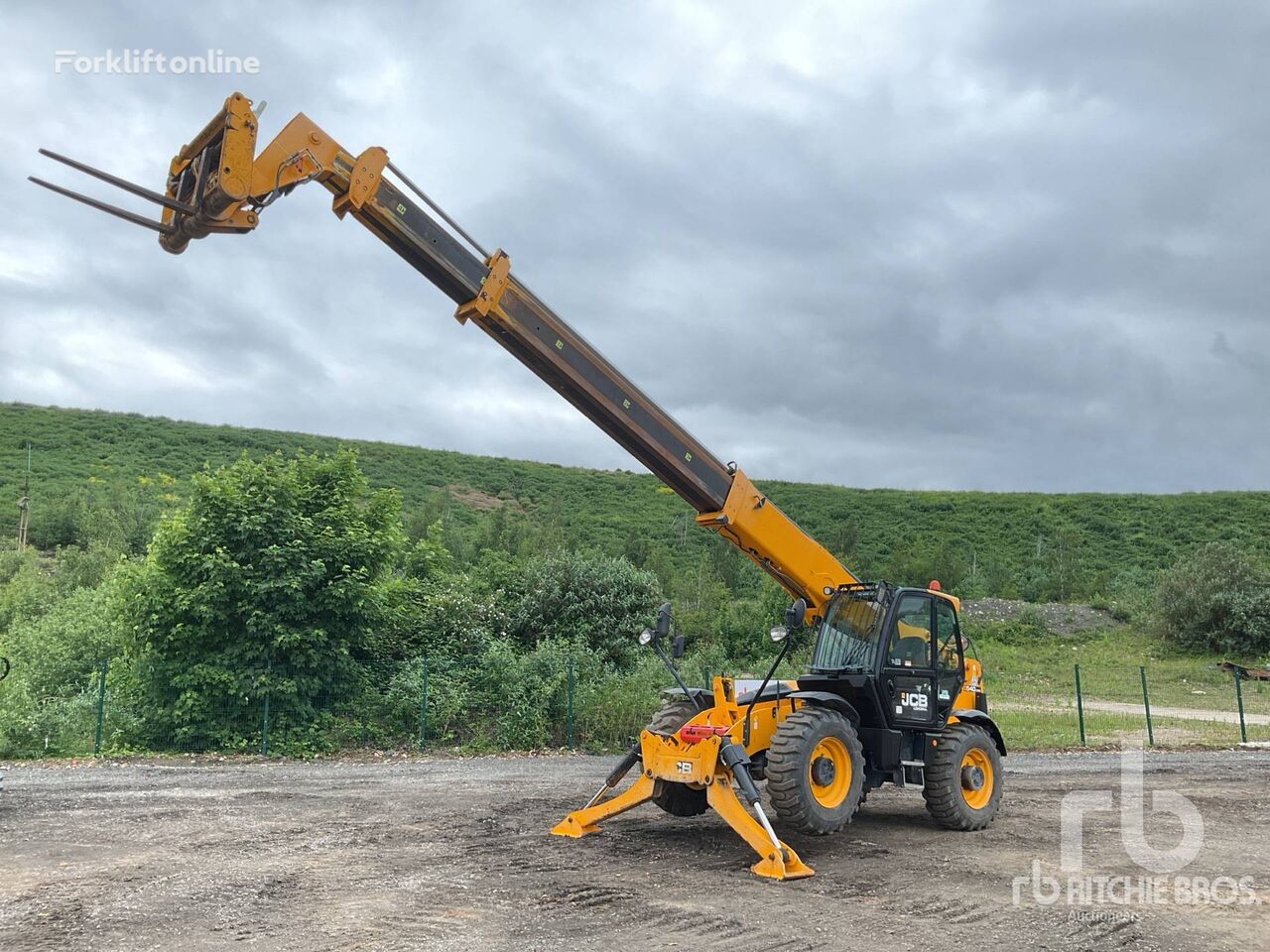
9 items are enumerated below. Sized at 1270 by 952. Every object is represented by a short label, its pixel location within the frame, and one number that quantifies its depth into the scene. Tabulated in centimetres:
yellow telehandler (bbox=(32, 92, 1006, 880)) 895
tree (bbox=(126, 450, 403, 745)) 1662
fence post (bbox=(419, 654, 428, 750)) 1752
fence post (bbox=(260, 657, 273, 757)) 1670
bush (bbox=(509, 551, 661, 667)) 2133
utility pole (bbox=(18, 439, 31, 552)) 4057
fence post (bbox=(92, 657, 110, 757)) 1669
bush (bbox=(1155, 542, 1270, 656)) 3478
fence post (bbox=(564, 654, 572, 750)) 1783
